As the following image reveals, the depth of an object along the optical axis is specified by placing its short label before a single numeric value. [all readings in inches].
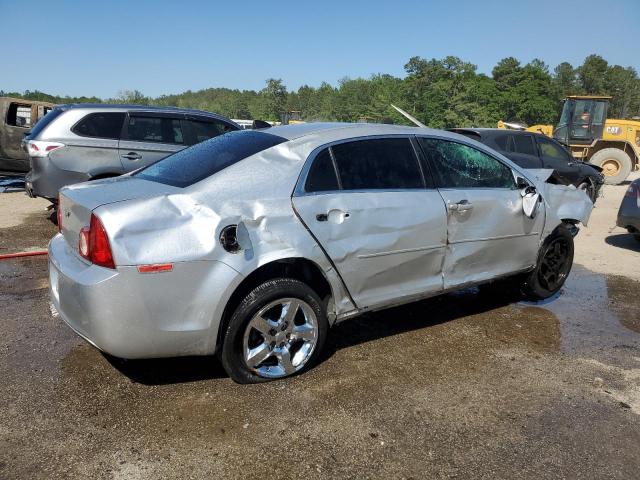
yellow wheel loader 647.1
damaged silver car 107.1
